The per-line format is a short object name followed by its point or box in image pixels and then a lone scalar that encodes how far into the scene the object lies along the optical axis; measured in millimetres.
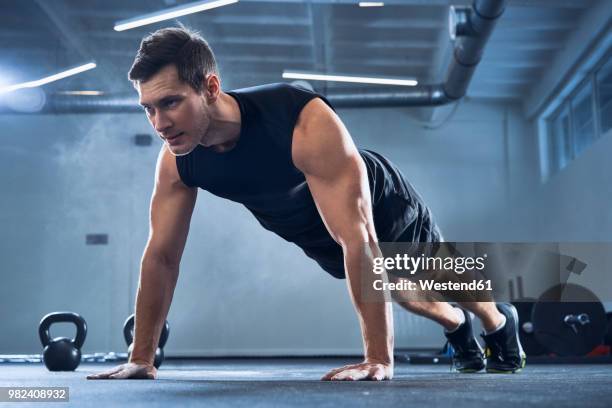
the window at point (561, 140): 6406
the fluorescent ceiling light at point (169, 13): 4258
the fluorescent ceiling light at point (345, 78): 5422
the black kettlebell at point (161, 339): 2906
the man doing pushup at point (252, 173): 1524
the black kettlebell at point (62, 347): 2895
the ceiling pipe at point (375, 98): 5478
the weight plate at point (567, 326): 3900
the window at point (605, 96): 5336
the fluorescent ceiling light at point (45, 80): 5508
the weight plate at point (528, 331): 4312
